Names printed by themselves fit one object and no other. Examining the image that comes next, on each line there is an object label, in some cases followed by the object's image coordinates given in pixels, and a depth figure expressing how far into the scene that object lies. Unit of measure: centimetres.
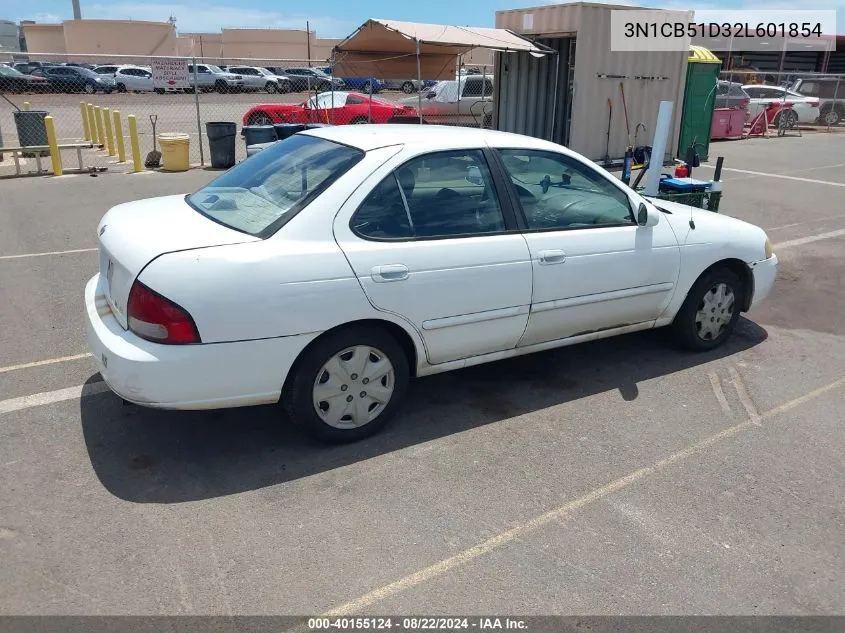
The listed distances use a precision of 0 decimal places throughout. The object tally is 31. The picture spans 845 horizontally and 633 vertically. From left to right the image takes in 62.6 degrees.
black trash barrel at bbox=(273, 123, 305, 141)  1191
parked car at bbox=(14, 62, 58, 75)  3906
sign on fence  1348
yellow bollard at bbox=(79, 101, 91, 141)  1681
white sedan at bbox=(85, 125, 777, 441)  320
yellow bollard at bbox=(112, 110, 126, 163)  1404
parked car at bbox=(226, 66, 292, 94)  4059
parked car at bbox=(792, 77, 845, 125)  2564
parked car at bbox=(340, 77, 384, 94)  3231
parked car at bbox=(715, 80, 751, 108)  2173
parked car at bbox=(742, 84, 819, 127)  2272
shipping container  1348
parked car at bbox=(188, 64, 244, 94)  3669
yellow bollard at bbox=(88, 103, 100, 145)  1644
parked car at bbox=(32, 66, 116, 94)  3614
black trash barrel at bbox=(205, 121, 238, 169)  1344
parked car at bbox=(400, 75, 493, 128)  1767
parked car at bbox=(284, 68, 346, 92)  3113
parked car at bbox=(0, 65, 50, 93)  3011
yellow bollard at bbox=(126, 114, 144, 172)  1266
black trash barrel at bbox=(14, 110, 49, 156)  1295
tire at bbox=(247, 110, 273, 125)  1859
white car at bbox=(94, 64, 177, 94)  3887
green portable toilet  1572
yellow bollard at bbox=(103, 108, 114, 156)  1493
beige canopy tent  1180
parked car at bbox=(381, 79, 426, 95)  3713
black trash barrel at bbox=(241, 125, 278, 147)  1230
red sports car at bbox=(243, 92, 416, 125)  1830
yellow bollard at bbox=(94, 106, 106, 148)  1591
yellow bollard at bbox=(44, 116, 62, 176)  1235
